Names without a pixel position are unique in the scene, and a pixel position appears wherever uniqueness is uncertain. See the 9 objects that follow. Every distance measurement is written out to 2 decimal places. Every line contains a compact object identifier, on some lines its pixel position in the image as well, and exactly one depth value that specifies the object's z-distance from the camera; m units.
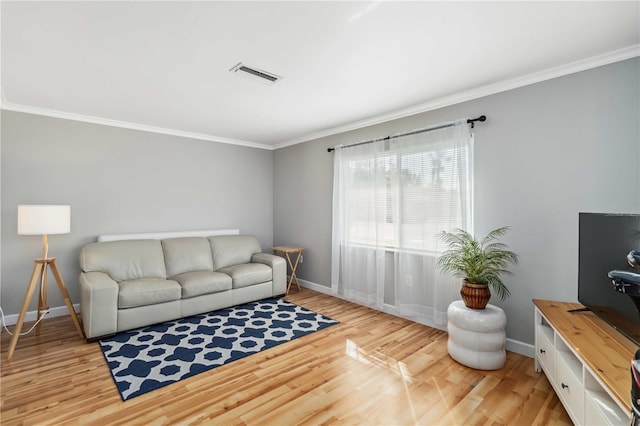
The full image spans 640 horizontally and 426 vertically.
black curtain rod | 2.97
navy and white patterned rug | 2.40
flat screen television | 1.74
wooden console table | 1.40
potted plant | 2.58
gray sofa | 3.06
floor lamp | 2.82
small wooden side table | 4.80
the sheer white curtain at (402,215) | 3.18
